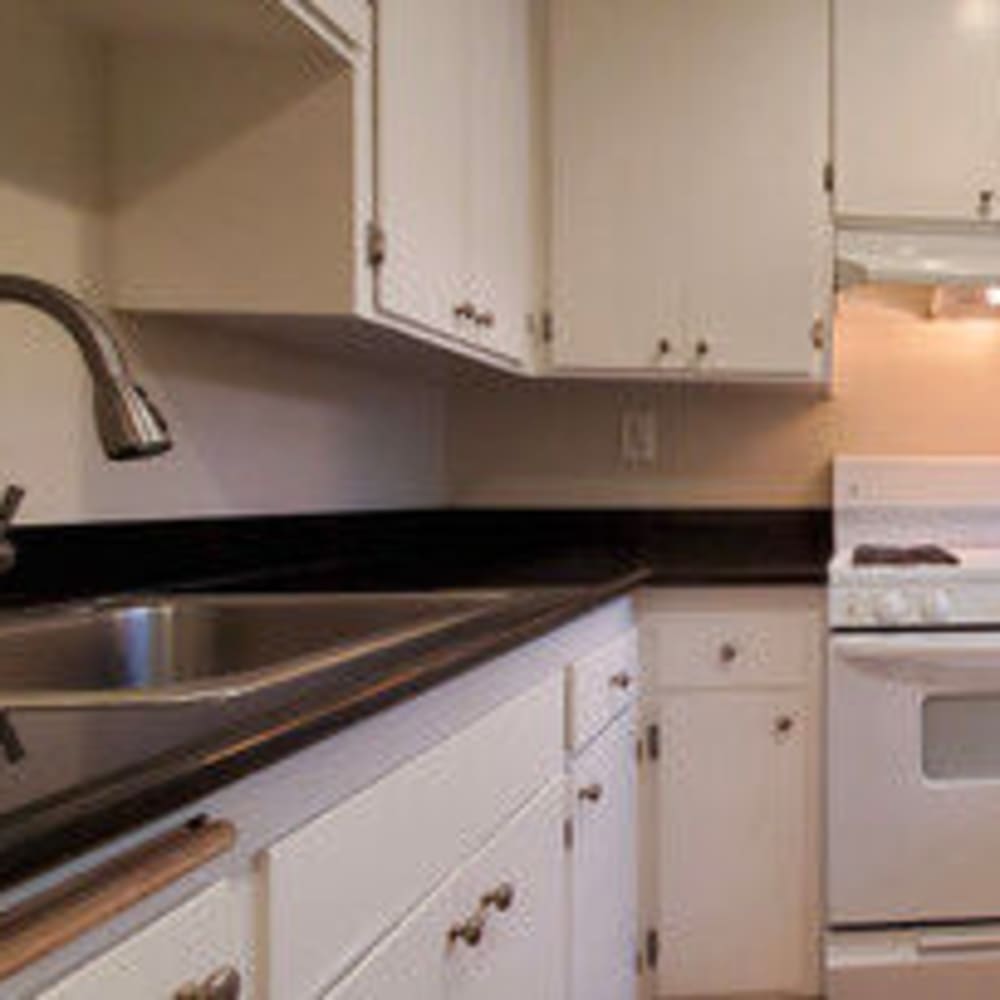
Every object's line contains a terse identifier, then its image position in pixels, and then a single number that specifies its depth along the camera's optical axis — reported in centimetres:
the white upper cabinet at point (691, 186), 238
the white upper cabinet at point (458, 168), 158
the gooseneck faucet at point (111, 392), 91
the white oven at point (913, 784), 204
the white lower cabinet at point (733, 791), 209
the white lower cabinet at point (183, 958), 56
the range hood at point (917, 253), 239
